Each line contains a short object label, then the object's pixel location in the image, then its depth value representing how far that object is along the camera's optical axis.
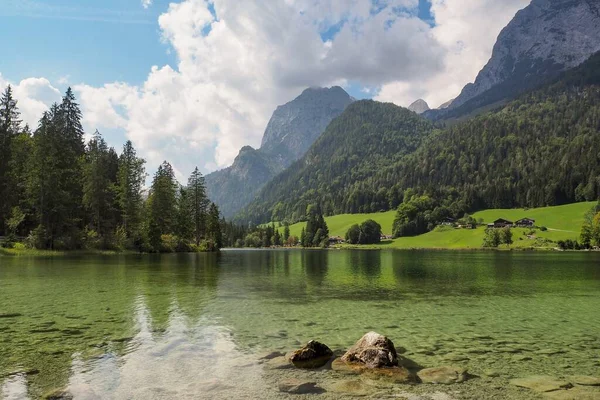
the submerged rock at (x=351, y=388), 13.25
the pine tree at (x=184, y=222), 136.50
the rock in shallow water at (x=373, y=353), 15.97
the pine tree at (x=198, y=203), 146.25
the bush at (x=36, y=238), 85.44
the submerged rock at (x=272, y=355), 17.38
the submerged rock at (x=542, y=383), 13.84
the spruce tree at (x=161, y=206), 116.19
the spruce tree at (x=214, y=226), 151.62
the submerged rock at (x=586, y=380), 14.26
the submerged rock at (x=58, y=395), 12.32
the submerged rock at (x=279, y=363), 16.13
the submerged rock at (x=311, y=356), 16.28
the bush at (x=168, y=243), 122.01
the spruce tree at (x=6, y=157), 92.86
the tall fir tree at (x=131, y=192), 114.06
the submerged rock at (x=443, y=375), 14.59
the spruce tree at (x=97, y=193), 104.21
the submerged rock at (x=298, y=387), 13.34
